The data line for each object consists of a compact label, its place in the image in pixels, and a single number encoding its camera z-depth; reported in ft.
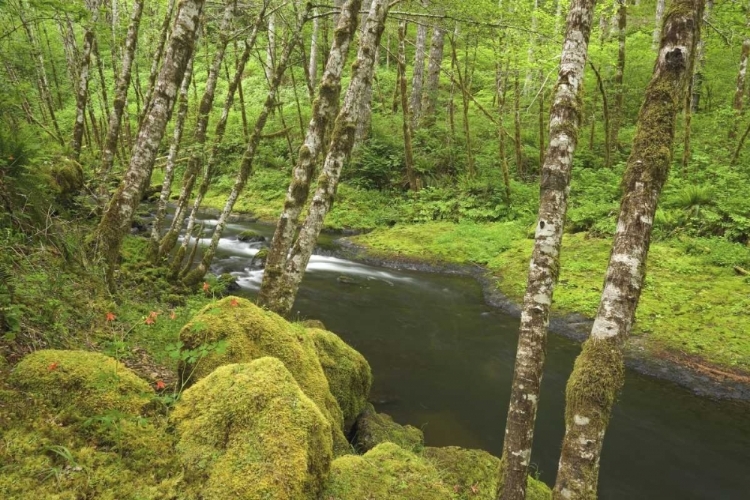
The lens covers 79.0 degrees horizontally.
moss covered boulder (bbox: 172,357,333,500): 8.75
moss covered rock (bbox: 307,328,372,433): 19.47
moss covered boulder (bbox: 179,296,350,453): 13.07
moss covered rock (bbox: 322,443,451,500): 11.03
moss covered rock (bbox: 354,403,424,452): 19.12
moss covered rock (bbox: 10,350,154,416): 9.78
